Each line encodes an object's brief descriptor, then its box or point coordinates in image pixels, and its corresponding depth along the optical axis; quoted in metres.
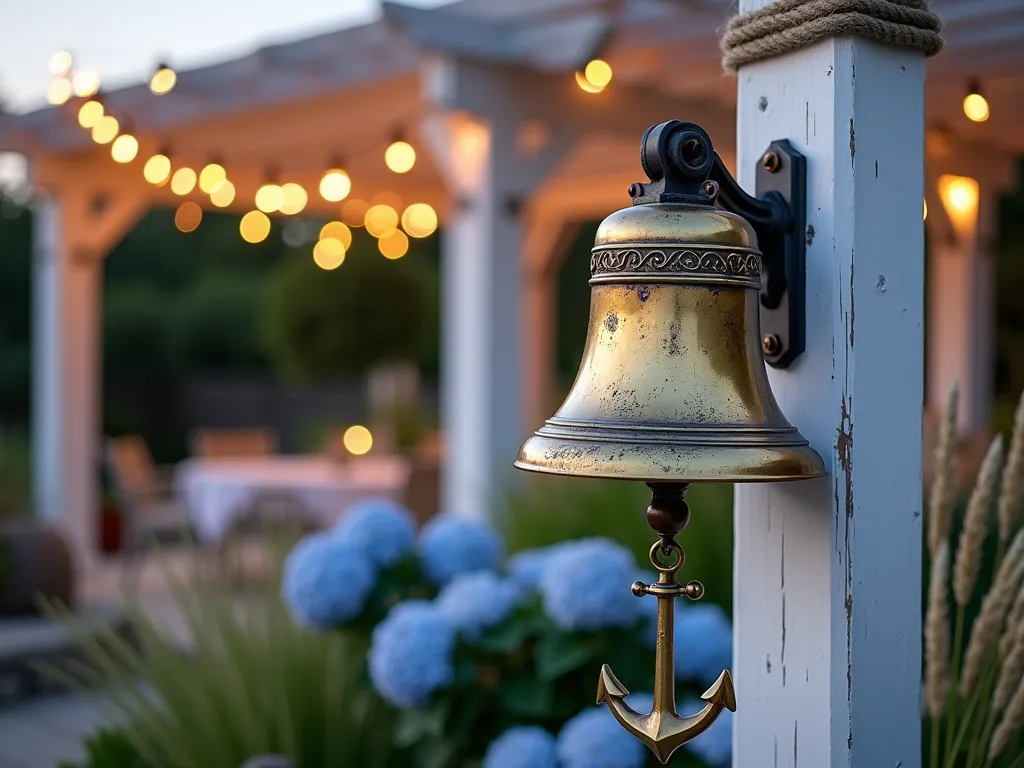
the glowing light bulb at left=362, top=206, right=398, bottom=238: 8.69
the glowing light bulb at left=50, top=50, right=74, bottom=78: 5.18
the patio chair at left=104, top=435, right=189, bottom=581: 7.62
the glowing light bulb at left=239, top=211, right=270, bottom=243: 7.94
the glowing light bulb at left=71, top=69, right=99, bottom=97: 5.34
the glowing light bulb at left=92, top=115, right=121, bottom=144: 6.00
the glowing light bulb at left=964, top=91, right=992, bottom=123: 4.56
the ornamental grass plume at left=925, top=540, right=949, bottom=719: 1.45
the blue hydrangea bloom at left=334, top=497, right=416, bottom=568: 2.57
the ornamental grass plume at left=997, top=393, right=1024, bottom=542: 1.43
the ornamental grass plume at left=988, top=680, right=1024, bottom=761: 1.33
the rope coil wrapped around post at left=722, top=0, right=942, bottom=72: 1.22
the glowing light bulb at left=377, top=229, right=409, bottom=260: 9.48
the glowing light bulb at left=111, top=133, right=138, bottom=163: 6.01
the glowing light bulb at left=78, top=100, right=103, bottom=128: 5.61
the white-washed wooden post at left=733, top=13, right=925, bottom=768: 1.23
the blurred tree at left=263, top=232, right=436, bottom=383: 9.51
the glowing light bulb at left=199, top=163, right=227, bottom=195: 7.23
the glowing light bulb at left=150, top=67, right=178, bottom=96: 5.10
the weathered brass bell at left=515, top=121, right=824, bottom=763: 1.10
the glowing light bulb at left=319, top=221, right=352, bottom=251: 8.73
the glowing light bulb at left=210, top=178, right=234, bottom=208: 8.06
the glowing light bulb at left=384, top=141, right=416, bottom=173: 5.74
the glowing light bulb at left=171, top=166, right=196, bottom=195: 7.55
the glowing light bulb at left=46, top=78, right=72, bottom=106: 5.32
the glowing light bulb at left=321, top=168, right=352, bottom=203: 6.42
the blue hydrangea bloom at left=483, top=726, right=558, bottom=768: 2.10
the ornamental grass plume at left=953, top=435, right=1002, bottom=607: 1.42
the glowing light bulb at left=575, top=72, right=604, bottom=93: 4.70
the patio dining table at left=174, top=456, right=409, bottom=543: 6.81
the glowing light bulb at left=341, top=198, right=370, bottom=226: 9.15
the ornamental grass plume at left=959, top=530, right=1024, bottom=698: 1.41
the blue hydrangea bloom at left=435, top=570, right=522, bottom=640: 2.26
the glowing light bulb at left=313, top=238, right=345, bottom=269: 8.53
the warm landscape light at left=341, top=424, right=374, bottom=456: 8.05
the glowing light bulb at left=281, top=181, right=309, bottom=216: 8.12
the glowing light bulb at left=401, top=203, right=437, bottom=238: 8.49
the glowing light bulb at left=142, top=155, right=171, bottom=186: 6.84
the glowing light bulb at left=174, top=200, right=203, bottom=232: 7.57
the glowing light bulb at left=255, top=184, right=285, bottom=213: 7.34
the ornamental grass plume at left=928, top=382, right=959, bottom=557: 1.46
